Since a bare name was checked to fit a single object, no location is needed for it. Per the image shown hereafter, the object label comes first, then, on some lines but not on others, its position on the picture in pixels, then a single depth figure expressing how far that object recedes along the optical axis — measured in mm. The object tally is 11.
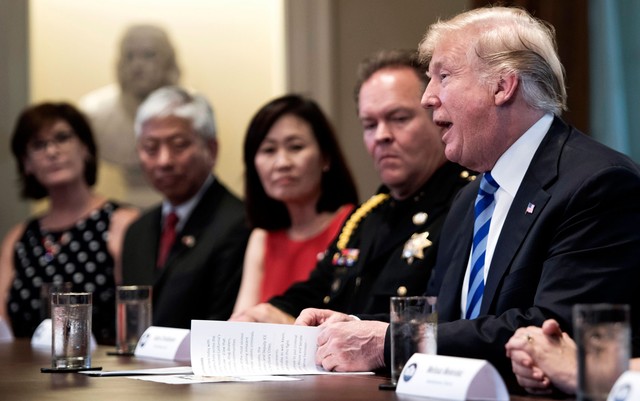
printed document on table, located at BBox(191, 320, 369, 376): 2605
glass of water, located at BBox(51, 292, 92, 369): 2850
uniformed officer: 3521
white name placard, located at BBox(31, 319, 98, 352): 3885
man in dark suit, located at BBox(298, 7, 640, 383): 2432
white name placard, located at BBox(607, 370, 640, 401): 1712
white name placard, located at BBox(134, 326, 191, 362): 3131
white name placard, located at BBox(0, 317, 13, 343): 4355
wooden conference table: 2127
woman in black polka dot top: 5344
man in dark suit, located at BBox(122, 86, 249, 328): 4711
